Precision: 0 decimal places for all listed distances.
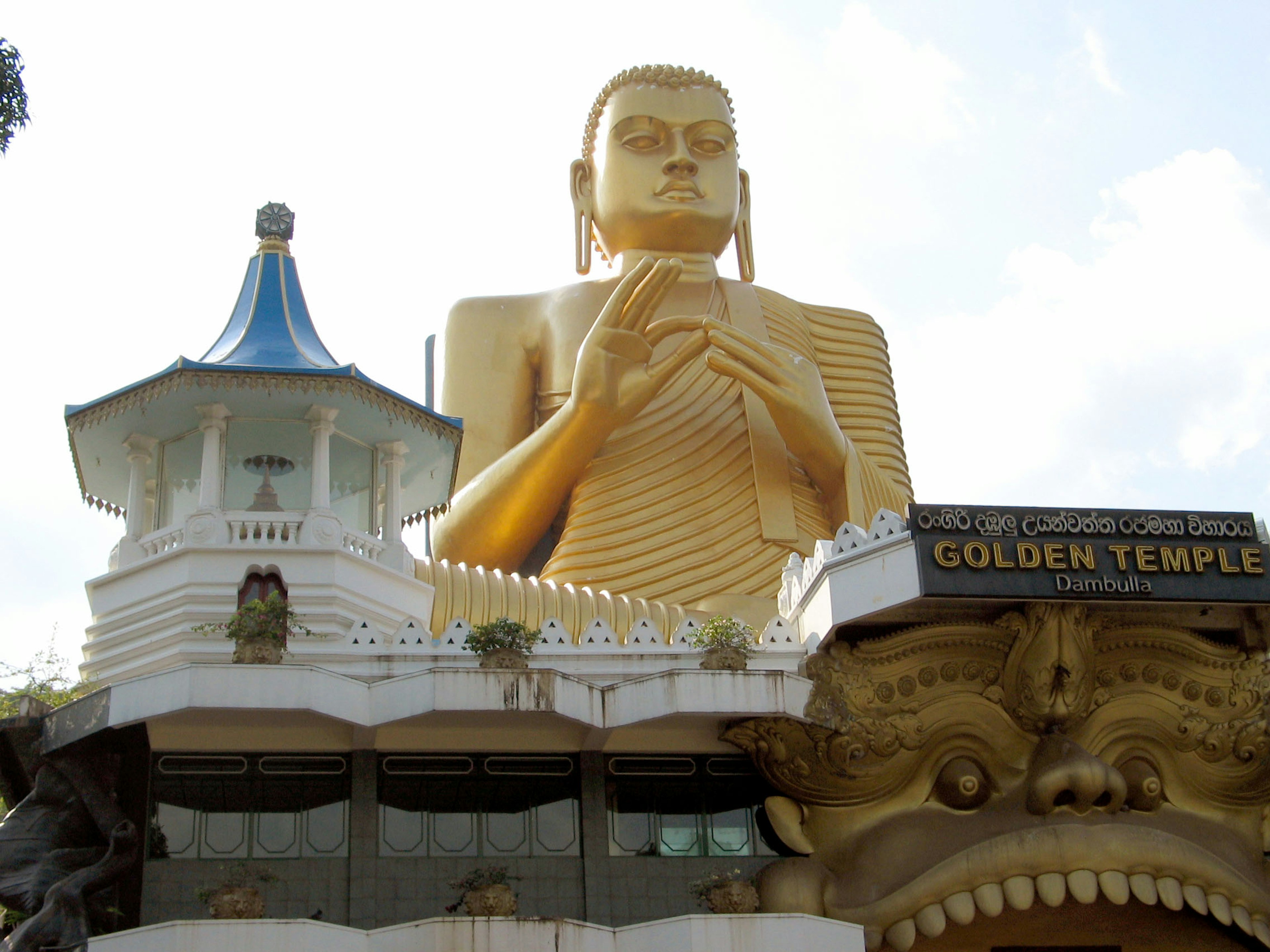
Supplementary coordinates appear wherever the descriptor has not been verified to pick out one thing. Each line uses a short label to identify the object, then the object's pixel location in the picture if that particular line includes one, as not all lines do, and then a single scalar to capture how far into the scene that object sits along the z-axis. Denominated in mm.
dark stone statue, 12117
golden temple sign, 13531
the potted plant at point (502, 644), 13188
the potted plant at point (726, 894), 12734
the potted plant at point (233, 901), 11969
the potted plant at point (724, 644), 13484
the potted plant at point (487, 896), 12156
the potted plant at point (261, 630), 12922
